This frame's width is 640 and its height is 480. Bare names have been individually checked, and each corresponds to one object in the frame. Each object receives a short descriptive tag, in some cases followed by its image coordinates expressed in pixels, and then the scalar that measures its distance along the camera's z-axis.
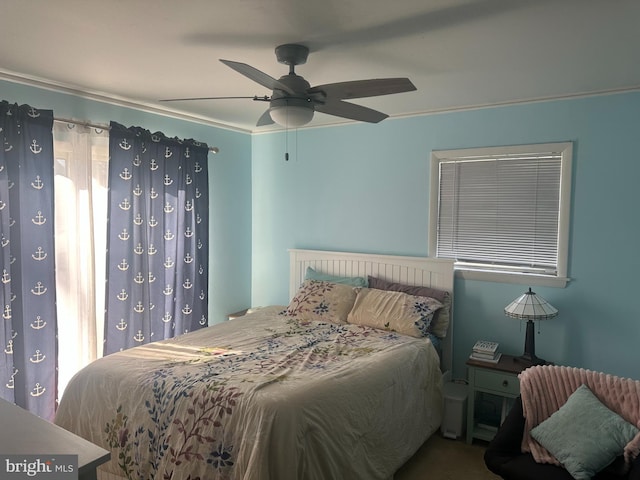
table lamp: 3.04
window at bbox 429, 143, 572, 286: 3.31
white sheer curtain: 3.19
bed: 2.04
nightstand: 3.03
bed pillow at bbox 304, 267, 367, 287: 3.98
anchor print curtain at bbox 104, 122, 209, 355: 3.46
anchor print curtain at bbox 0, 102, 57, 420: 2.82
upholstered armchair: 2.07
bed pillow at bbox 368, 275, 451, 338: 3.53
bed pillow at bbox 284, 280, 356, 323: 3.66
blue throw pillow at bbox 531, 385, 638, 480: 2.07
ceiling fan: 2.10
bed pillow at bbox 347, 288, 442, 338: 3.34
